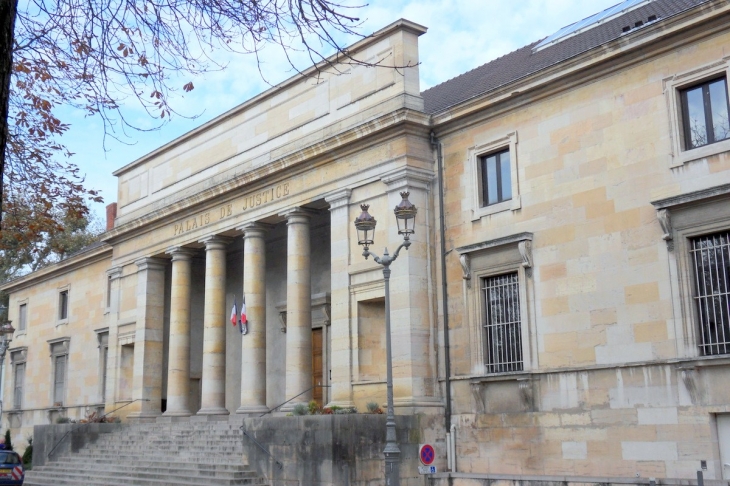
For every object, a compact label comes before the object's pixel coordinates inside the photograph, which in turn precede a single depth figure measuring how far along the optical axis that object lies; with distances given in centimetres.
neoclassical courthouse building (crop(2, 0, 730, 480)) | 1870
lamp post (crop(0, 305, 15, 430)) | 3475
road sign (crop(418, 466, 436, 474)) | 1756
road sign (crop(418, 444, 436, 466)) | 1645
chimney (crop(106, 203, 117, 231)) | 4756
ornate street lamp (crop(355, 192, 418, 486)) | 1671
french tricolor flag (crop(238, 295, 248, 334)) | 2869
